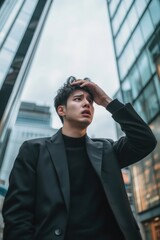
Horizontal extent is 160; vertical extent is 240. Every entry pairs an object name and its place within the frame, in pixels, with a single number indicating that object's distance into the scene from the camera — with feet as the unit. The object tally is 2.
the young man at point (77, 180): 4.81
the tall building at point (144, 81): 39.14
